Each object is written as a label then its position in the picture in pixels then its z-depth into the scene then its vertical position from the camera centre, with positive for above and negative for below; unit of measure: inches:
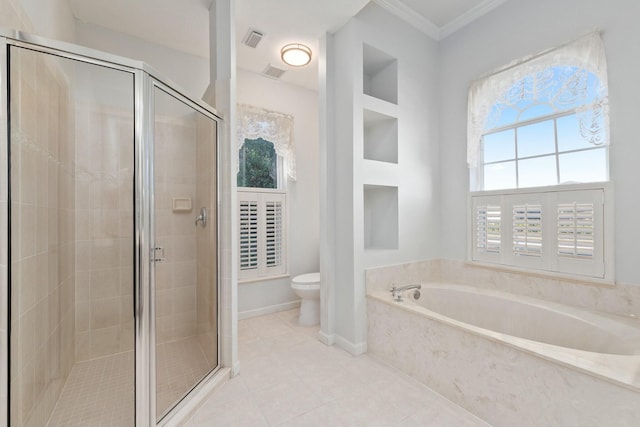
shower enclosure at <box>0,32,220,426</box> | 45.8 -5.3
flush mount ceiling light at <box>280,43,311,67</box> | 98.7 +58.8
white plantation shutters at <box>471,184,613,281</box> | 69.9 -5.0
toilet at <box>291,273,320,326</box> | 104.3 -32.3
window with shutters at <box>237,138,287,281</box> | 114.0 +0.5
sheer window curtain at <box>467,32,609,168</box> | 69.3 +36.7
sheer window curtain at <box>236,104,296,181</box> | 113.5 +36.8
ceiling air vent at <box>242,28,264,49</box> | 92.2 +61.3
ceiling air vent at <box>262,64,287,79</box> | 113.0 +60.3
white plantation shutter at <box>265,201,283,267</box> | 119.2 -8.3
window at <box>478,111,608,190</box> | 73.4 +17.1
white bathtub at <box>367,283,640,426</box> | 43.7 -29.8
